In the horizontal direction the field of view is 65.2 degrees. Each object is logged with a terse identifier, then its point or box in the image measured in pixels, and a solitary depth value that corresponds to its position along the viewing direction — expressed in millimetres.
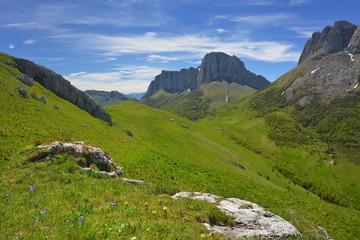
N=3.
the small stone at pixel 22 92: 52619
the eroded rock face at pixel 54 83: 71188
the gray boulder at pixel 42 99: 55594
